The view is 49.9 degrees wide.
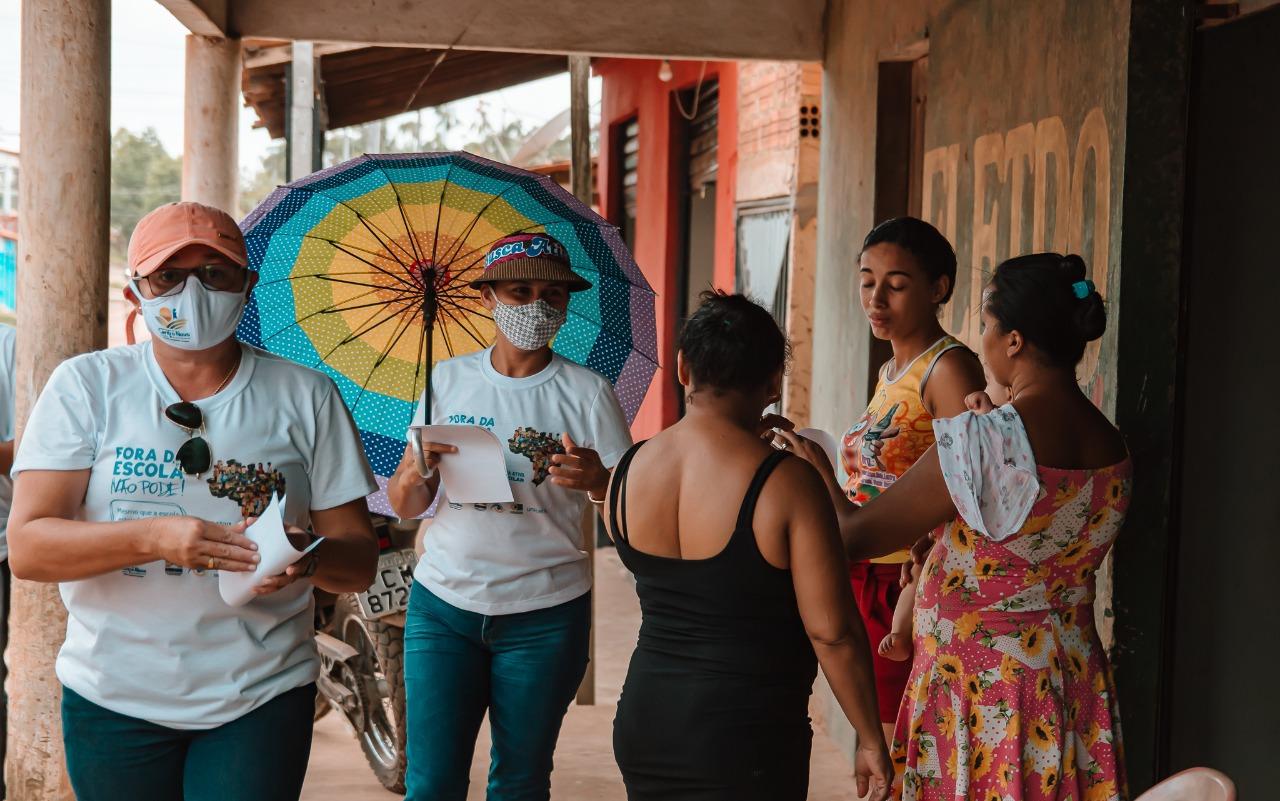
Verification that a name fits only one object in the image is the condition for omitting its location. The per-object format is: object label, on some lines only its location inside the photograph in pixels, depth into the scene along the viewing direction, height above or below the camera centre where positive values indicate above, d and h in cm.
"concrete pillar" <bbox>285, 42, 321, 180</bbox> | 876 +153
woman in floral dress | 281 -42
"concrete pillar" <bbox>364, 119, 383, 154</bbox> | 2191 +371
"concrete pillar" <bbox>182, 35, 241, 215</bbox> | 659 +112
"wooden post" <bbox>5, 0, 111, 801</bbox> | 430 +31
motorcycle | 543 -125
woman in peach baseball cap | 255 -38
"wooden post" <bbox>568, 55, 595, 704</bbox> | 697 +114
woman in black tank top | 260 -45
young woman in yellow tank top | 347 -4
